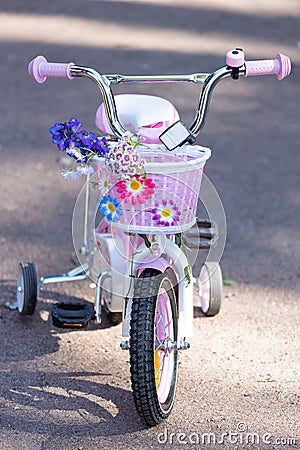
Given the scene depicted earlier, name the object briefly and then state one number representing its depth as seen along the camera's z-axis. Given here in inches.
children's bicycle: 235.0
